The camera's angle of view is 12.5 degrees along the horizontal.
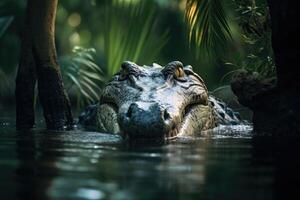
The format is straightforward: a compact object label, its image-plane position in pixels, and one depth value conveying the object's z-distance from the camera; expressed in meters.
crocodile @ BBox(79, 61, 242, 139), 14.57
